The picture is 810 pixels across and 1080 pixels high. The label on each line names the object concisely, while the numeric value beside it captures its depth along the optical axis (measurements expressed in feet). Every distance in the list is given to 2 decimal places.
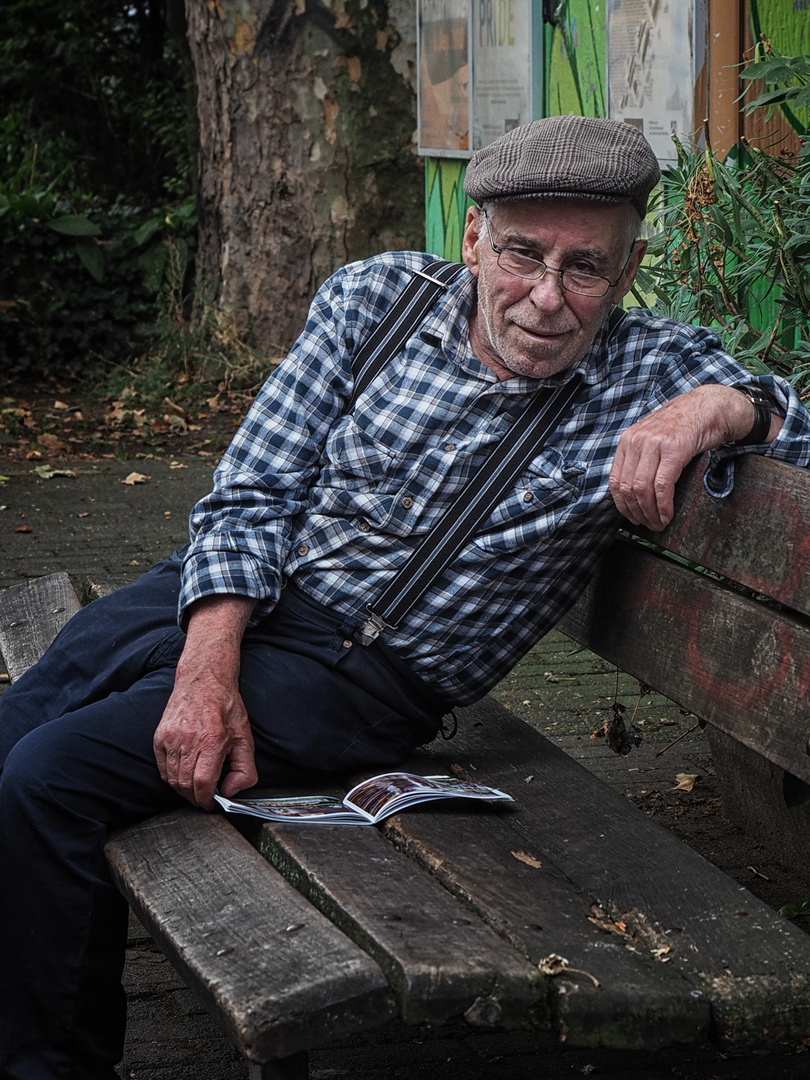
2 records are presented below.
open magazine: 8.30
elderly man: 8.30
